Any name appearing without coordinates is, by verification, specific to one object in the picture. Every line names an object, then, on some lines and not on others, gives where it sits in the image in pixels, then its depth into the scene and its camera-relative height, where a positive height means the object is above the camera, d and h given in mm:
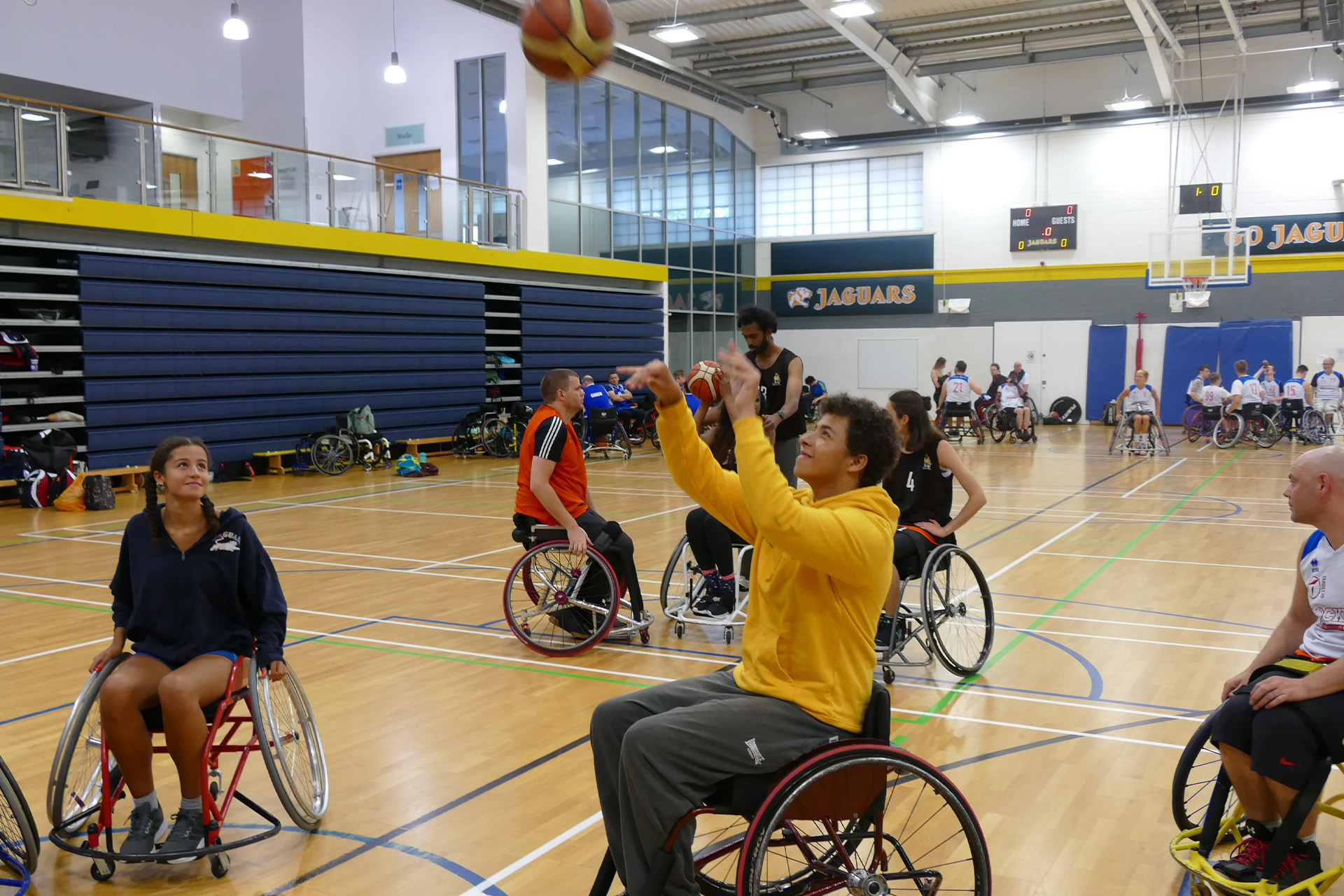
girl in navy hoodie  2842 -642
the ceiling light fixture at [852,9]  16625 +5716
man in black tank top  5500 +15
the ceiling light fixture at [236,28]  14008 +4578
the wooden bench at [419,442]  15688 -795
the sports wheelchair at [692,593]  5434 -1068
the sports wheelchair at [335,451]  13609 -805
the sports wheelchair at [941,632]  4609 -1081
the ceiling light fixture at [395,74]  15586 +4428
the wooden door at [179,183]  12031 +2253
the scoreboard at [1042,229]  23062 +3268
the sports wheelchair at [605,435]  15859 -732
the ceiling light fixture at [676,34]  18453 +5935
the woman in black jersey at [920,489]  4691 -465
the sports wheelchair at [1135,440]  15672 -834
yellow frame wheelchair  2400 -1102
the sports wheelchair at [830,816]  2150 -876
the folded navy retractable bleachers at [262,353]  11781 +433
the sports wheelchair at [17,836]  2732 -1152
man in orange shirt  5145 -407
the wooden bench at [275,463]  13712 -941
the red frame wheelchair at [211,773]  2830 -1057
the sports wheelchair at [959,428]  18281 -761
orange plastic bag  10391 -1050
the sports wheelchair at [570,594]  5152 -1001
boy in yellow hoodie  2205 -538
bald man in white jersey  2438 -716
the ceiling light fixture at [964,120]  22594 +5450
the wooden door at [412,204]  14930 +2542
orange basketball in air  6188 +1962
